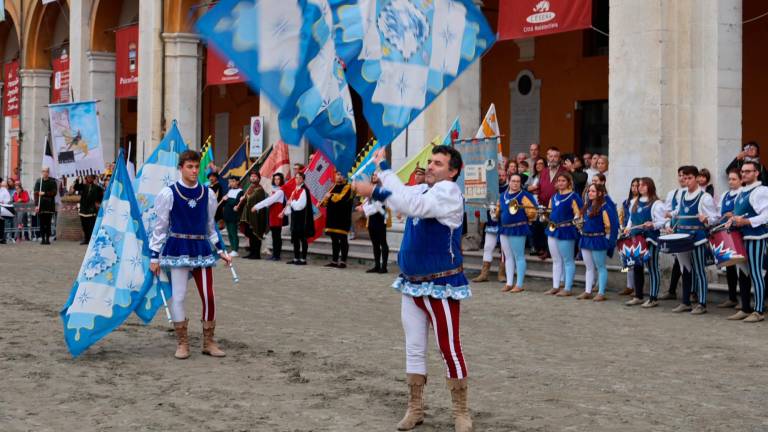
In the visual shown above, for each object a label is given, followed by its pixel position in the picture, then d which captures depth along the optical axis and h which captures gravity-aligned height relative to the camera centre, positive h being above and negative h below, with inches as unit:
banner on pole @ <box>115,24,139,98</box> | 1131.3 +164.8
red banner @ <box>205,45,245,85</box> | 914.3 +124.0
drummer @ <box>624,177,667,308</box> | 529.7 -6.2
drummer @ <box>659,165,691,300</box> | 511.8 -25.1
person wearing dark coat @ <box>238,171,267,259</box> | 828.6 -2.8
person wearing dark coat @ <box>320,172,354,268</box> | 759.7 -1.7
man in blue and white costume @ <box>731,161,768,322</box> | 470.6 -4.0
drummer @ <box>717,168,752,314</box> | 482.3 +0.4
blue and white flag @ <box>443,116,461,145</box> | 661.3 +51.4
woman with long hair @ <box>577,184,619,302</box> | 554.3 -10.2
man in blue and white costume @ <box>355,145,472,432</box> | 259.1 -17.2
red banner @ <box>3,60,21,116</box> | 1434.5 +168.5
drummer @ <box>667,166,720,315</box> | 498.4 -5.4
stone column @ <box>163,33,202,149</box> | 1071.0 +132.7
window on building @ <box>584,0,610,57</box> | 860.0 +152.3
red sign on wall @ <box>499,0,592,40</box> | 651.5 +126.0
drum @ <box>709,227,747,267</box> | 475.6 -15.1
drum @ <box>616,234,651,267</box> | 533.6 -18.0
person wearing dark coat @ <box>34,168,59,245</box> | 1005.2 +10.4
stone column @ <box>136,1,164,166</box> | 1076.5 +142.4
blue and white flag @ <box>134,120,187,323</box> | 419.2 +15.5
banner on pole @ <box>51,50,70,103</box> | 1295.5 +167.4
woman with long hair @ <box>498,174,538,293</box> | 601.3 -6.2
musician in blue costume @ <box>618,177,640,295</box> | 553.9 +0.3
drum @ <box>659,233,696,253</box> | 493.7 -13.3
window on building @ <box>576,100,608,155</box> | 880.3 +74.6
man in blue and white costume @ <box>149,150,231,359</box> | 366.0 -11.1
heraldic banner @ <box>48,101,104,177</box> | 849.5 +59.7
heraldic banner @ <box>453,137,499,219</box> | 641.6 +25.3
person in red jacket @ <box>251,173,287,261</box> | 803.4 -0.4
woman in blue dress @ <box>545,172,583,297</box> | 572.7 -8.1
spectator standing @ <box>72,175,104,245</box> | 977.5 +10.1
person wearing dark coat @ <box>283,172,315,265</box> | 781.3 -2.6
